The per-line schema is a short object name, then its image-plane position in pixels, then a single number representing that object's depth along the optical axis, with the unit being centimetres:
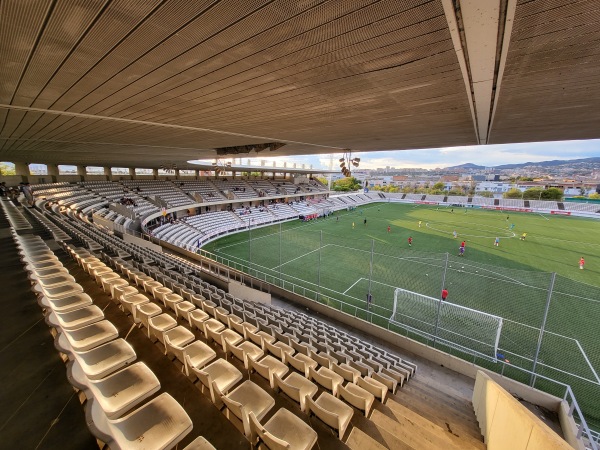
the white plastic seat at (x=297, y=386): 347
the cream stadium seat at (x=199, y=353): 393
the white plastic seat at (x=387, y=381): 516
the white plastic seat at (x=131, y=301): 486
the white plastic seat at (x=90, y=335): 313
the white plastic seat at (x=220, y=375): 321
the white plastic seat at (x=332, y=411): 315
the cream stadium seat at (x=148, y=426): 207
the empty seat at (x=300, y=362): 454
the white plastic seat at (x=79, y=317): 339
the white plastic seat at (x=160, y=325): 416
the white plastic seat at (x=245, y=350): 421
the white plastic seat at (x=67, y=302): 370
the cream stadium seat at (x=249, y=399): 288
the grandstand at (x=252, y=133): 243
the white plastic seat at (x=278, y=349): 481
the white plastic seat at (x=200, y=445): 226
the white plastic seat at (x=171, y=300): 570
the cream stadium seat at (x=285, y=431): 258
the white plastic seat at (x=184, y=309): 542
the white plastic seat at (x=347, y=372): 476
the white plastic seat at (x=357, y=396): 386
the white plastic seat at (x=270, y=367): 384
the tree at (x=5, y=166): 3937
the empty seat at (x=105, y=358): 288
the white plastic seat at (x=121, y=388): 246
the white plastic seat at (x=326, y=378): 418
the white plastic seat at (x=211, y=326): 493
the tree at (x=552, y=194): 5234
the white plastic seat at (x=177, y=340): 373
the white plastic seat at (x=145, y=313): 443
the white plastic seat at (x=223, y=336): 467
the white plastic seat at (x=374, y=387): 448
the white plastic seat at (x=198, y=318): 515
